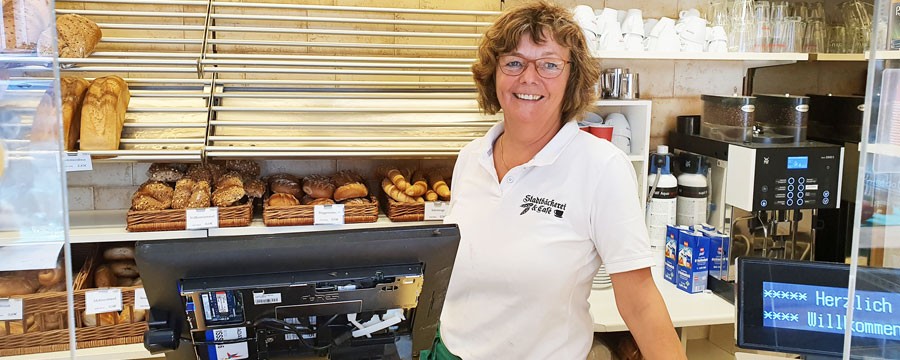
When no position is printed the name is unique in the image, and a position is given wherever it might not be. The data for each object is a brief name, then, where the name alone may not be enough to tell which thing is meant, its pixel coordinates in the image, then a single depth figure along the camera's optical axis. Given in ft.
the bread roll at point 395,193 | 9.12
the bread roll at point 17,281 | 2.87
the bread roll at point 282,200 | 8.80
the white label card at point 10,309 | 3.08
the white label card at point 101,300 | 8.36
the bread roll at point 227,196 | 8.59
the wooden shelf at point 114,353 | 8.46
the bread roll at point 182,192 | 8.55
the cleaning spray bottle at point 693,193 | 9.78
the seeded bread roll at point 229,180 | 8.84
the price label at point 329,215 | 8.74
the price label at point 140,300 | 8.45
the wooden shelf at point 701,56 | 9.34
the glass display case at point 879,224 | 2.66
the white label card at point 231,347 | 3.44
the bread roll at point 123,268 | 9.18
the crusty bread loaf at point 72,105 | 8.18
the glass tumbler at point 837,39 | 10.47
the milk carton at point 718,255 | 8.99
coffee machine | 8.86
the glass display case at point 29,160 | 2.80
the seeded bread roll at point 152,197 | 8.45
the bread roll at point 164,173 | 9.01
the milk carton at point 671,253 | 9.32
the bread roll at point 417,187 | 9.12
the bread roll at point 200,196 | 8.54
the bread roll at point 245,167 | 9.32
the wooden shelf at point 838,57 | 10.12
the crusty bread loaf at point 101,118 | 8.16
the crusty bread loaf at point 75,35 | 8.34
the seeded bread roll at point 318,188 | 9.00
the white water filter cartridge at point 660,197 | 9.84
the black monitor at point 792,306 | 3.92
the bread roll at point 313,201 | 8.96
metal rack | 8.77
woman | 5.08
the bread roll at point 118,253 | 9.18
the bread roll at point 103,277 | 8.81
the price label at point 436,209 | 9.06
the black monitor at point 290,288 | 3.23
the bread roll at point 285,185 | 9.17
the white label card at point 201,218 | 8.45
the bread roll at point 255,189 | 8.98
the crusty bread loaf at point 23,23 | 2.78
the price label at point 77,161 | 8.04
